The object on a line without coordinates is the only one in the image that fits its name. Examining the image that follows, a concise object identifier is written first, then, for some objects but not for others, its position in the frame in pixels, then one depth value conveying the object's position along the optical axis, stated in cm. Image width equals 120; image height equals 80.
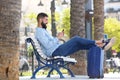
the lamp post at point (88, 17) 1675
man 955
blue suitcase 988
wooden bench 983
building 10494
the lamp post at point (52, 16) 2520
